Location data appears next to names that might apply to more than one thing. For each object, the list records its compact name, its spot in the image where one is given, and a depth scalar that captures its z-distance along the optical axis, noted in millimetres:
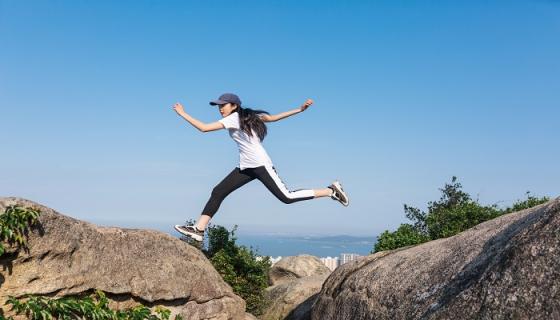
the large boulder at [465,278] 5328
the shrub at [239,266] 12992
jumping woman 10680
